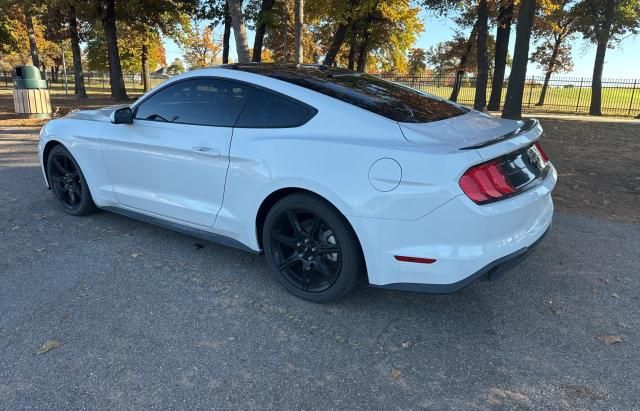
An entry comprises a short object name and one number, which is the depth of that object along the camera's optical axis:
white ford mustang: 2.77
